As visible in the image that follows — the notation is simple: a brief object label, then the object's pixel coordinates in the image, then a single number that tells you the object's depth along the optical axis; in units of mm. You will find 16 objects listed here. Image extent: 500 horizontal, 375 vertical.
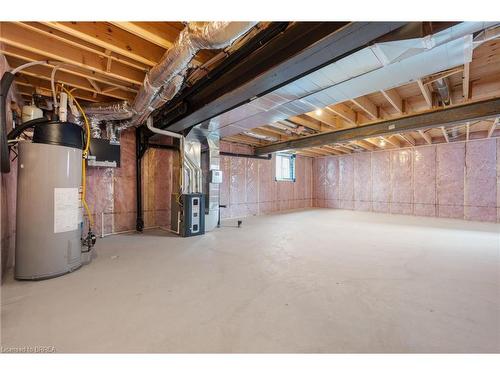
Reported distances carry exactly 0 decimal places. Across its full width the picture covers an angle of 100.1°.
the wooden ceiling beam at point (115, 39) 1788
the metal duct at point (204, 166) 4121
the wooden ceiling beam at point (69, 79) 2440
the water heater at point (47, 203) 2033
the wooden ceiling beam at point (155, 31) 1739
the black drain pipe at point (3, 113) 1881
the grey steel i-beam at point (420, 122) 3080
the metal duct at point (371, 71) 1523
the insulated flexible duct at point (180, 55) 1408
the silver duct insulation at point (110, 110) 3057
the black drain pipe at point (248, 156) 5885
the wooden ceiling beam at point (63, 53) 1933
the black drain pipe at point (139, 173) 4262
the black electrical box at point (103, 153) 3582
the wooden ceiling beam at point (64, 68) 2174
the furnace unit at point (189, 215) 3895
